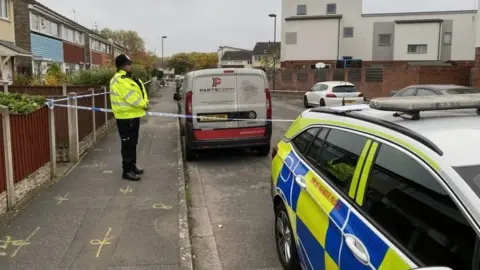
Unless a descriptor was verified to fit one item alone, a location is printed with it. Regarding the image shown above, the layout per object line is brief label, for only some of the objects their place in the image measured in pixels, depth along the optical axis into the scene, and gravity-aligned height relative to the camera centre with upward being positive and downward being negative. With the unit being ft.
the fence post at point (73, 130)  26.86 -3.10
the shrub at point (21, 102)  19.47 -1.12
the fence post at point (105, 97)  41.24 -1.71
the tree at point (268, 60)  231.85 +10.40
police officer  22.47 -1.37
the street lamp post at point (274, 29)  130.58 +17.61
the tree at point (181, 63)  318.04 +11.40
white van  28.25 -1.82
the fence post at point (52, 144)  23.13 -3.44
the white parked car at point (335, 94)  68.69 -2.23
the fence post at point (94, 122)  34.32 -3.32
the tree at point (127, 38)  258.28 +23.77
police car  6.66 -1.98
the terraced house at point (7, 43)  71.26 +6.19
